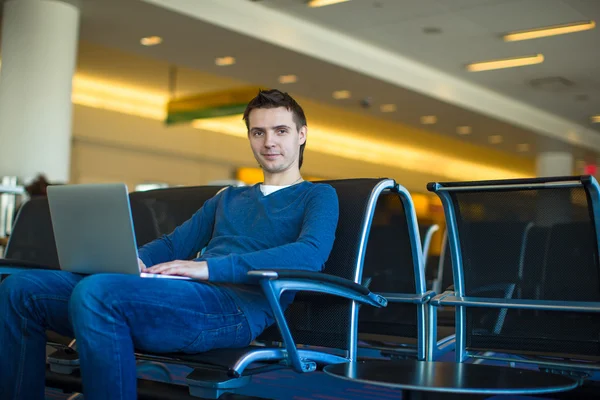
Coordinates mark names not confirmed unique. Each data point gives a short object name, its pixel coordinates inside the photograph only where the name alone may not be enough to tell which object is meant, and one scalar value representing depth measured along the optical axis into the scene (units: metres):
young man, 1.91
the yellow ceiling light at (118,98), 11.87
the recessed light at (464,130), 13.74
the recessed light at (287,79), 10.18
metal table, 1.60
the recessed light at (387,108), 12.01
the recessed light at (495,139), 14.80
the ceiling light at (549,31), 8.70
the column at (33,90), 6.79
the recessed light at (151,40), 8.34
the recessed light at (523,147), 15.54
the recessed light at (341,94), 10.98
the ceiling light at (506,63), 10.15
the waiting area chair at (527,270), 2.15
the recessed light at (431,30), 8.93
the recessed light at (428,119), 12.83
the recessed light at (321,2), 8.14
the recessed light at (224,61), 9.26
